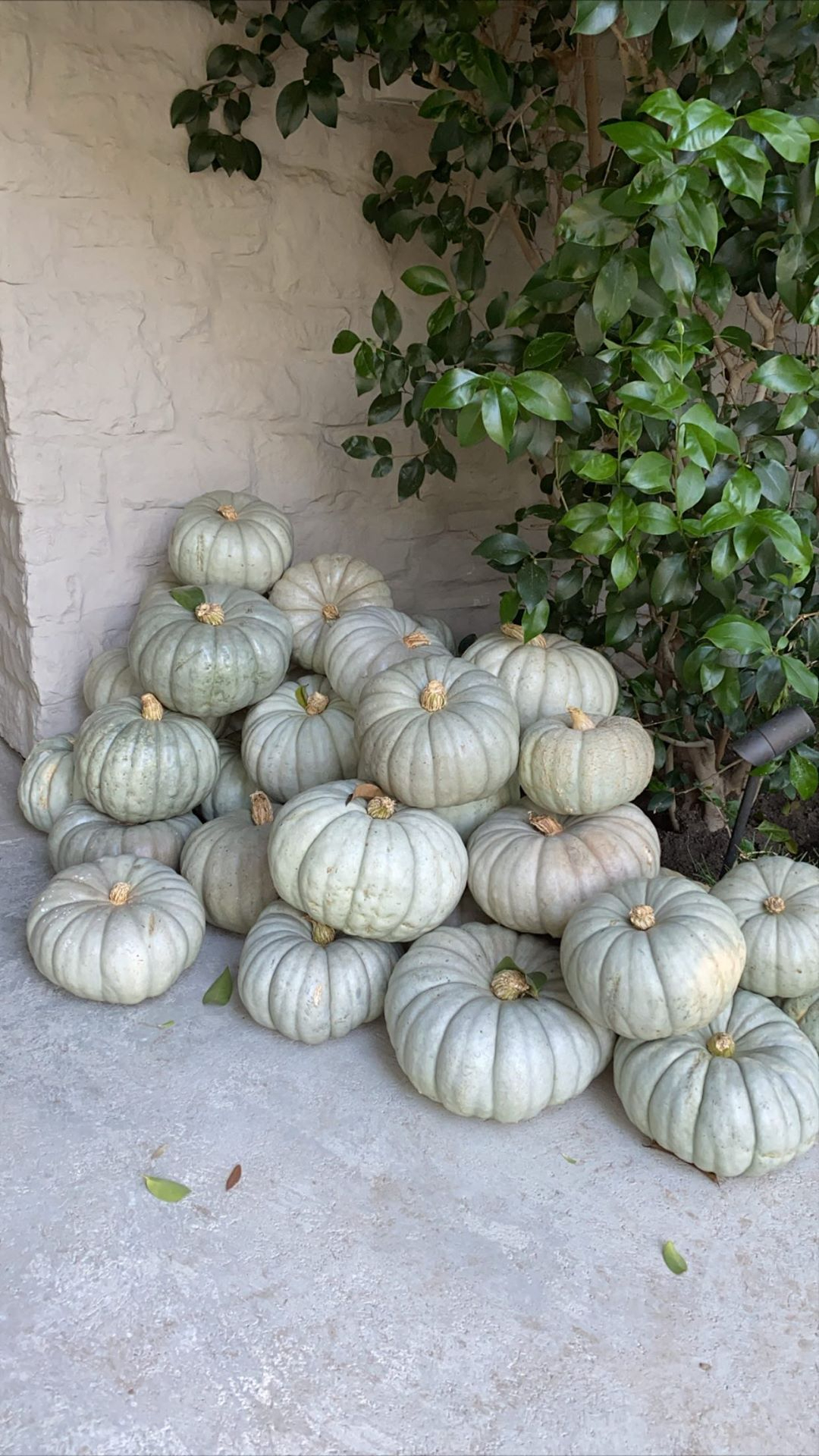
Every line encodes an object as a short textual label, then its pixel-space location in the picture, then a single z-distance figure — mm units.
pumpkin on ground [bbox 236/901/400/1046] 2672
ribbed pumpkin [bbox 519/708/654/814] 2820
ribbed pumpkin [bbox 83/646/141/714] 3568
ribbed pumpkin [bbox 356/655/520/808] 2756
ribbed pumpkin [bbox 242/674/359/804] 3227
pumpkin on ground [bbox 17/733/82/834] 3516
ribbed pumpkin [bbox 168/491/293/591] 3516
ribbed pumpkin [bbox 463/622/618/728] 3080
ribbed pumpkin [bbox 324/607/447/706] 3227
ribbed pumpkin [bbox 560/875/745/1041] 2342
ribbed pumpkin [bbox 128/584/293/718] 3209
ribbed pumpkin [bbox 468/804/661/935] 2713
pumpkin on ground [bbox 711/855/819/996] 2588
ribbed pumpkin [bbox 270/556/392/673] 3543
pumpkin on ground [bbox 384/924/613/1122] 2408
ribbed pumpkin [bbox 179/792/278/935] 3053
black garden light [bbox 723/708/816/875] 2770
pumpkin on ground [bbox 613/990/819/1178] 2291
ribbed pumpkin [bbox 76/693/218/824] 3152
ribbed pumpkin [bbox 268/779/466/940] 2633
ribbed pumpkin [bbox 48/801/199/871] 3230
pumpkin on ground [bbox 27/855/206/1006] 2756
